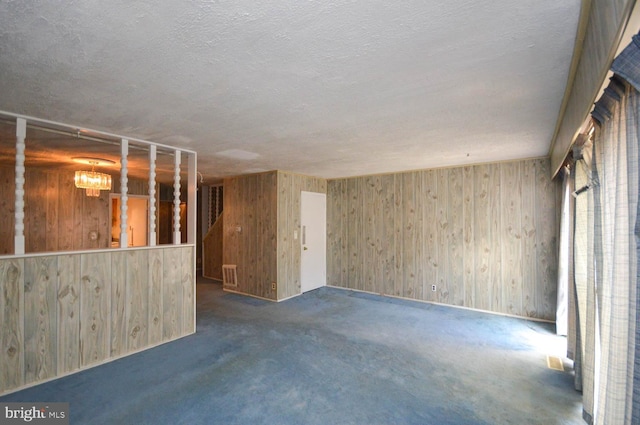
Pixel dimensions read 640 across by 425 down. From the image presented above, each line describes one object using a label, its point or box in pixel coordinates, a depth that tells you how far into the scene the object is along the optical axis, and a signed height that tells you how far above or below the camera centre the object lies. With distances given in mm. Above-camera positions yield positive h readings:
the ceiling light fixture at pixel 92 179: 4125 +512
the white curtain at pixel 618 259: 1231 -230
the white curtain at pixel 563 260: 3344 -595
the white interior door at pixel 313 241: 5836 -610
